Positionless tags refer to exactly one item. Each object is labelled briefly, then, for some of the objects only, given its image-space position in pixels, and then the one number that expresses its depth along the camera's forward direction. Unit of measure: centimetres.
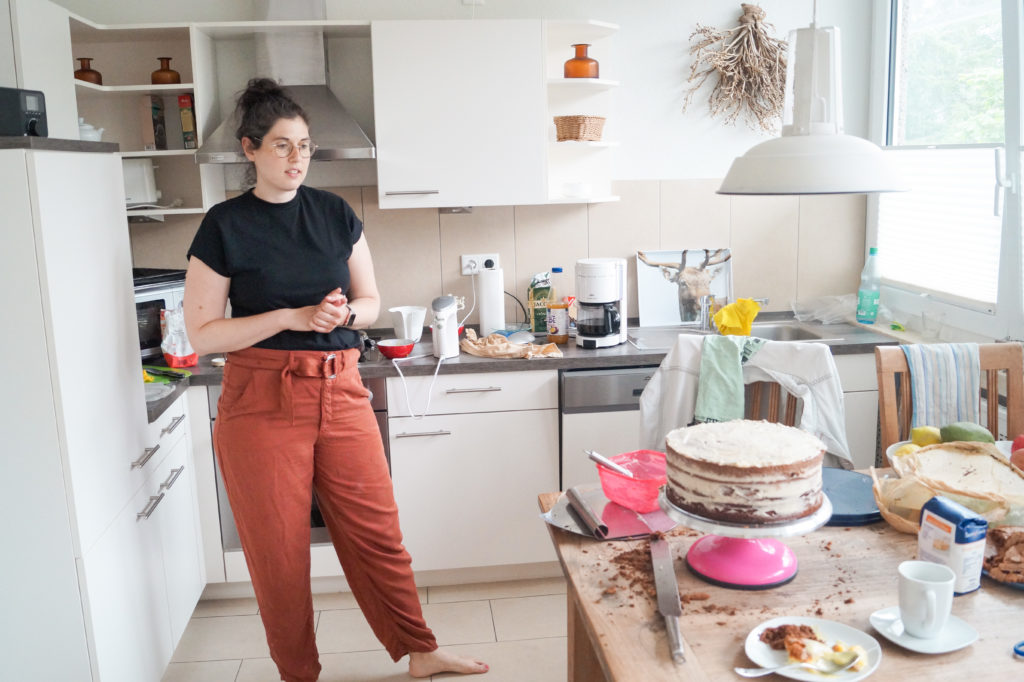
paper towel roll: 304
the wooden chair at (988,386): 209
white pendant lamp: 136
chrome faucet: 324
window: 252
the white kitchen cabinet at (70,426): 167
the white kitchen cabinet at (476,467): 277
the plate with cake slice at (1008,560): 131
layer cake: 126
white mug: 115
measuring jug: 288
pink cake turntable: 127
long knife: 117
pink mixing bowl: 160
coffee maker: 283
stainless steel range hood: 273
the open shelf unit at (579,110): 300
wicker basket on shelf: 296
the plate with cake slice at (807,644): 111
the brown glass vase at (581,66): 294
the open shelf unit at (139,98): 295
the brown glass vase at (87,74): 280
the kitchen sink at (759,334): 298
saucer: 114
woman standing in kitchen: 204
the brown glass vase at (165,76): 286
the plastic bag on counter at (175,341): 270
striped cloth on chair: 213
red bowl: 273
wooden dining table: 113
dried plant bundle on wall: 314
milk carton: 126
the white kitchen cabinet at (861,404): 286
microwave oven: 266
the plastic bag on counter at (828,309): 326
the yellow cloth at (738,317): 280
